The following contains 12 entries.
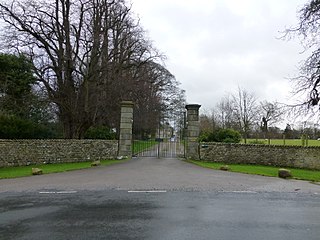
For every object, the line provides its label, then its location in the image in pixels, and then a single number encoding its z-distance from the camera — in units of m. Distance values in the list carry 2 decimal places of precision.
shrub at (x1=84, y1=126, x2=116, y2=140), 23.86
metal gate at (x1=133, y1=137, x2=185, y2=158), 25.63
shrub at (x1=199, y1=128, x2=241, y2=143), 25.09
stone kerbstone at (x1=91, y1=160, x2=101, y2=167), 19.19
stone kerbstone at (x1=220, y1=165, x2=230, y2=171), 17.59
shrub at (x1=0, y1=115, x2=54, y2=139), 20.58
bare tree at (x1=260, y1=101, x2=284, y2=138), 47.72
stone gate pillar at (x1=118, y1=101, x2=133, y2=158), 22.81
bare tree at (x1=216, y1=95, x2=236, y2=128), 53.17
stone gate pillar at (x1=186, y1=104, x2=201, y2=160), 22.80
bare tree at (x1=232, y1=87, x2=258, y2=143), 48.09
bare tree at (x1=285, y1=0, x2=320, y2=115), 18.60
